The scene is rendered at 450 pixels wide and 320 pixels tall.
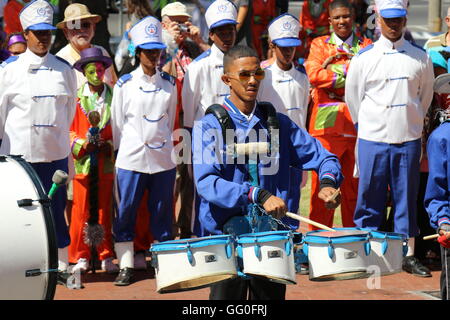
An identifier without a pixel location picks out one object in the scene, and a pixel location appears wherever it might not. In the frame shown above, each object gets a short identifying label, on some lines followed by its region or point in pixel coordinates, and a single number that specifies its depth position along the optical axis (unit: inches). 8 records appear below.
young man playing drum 440.3
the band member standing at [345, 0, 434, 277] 647.5
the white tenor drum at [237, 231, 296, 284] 415.1
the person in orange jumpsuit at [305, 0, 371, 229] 701.1
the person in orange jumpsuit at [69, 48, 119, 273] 672.9
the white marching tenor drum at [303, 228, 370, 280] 417.8
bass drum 455.2
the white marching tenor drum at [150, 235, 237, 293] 415.6
